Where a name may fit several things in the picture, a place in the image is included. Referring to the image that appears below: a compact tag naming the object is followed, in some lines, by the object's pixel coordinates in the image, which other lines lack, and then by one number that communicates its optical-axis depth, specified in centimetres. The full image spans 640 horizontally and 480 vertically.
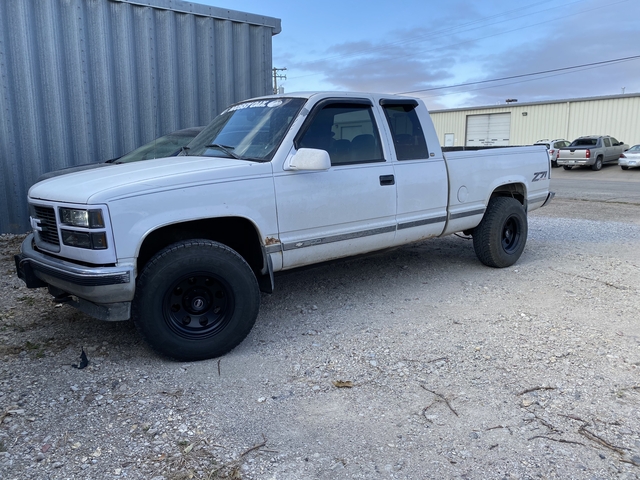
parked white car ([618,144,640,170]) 2570
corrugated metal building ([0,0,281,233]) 795
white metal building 3244
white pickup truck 349
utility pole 5195
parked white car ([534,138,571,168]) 2889
